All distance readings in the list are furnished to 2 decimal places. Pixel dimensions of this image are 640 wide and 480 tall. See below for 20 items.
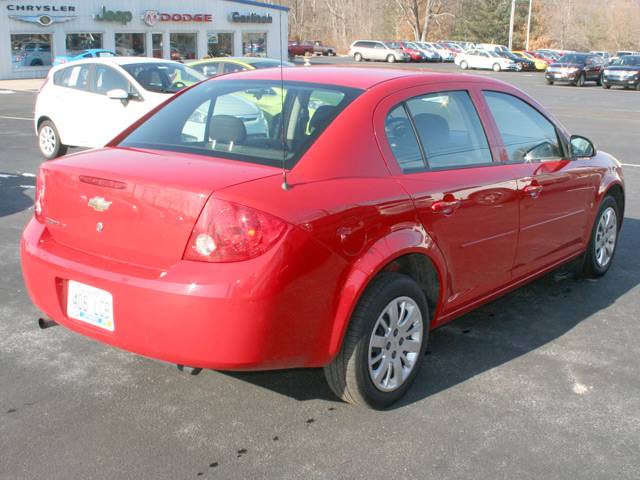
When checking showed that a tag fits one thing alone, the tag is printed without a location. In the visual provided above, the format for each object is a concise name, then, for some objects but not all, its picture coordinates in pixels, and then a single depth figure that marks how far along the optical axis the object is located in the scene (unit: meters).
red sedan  3.36
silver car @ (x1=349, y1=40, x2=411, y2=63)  60.25
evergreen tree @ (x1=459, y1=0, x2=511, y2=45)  87.38
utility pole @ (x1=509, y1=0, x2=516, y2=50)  70.55
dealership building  38.09
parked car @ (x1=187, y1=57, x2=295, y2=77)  16.67
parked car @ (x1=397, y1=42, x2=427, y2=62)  61.78
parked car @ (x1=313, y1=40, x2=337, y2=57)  72.88
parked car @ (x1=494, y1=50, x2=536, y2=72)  54.94
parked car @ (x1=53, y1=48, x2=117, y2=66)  32.97
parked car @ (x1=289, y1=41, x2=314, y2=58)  68.19
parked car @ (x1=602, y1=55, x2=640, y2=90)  36.34
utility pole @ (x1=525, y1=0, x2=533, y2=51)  81.44
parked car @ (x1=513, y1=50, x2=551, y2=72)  56.50
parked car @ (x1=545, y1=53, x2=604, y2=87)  38.44
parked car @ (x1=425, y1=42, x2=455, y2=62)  65.35
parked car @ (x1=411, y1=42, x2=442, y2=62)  64.38
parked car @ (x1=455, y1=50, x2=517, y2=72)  54.41
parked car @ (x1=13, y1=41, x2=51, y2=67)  38.22
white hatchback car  12.23
